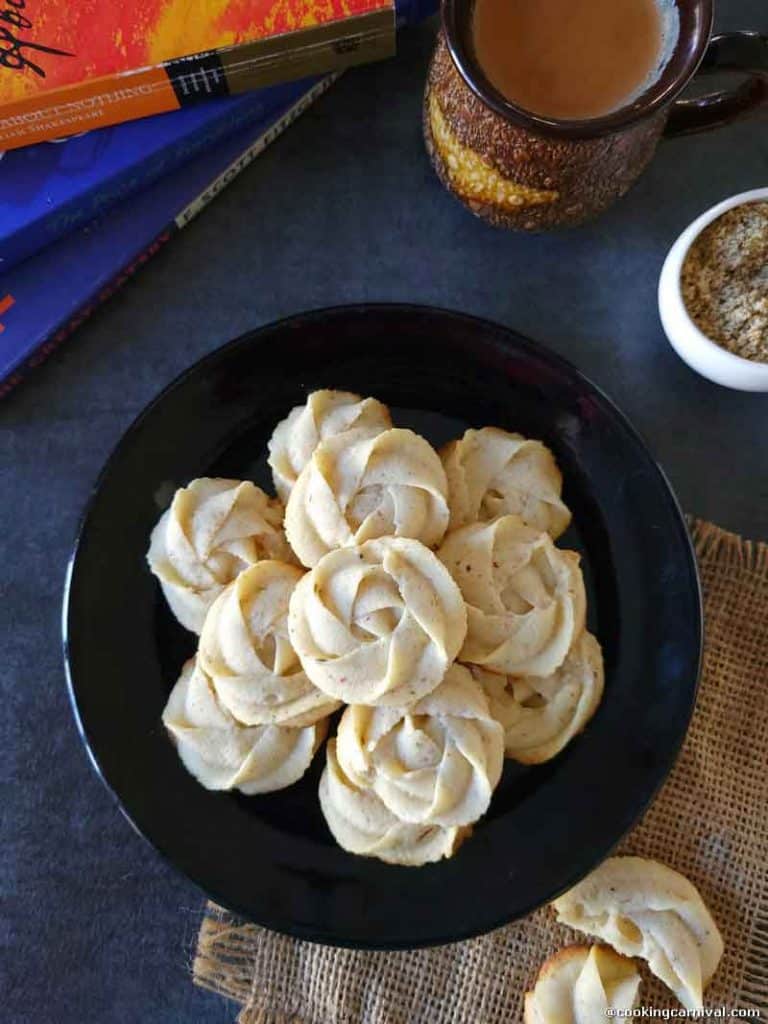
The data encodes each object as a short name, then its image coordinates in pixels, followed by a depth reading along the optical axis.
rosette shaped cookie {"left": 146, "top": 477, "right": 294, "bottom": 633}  0.31
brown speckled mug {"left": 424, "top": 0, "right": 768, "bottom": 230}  0.28
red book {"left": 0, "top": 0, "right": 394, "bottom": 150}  0.31
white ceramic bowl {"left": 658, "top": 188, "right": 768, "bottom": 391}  0.33
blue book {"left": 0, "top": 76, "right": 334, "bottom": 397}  0.35
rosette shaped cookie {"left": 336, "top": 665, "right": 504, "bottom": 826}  0.28
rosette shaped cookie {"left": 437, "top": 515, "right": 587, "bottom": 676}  0.29
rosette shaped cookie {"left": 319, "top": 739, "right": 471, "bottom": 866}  0.30
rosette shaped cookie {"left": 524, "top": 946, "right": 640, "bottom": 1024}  0.33
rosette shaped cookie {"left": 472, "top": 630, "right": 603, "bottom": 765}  0.31
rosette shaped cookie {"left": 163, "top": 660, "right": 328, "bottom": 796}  0.30
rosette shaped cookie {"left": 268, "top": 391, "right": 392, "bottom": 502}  0.31
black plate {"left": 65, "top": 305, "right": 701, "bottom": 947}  0.30
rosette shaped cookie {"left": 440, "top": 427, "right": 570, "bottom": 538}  0.31
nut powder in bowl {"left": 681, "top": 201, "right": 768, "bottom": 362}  0.33
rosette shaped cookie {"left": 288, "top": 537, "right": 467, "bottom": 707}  0.28
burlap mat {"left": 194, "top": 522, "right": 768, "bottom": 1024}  0.34
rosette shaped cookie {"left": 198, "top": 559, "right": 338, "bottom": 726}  0.29
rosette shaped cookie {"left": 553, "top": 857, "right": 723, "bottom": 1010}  0.33
